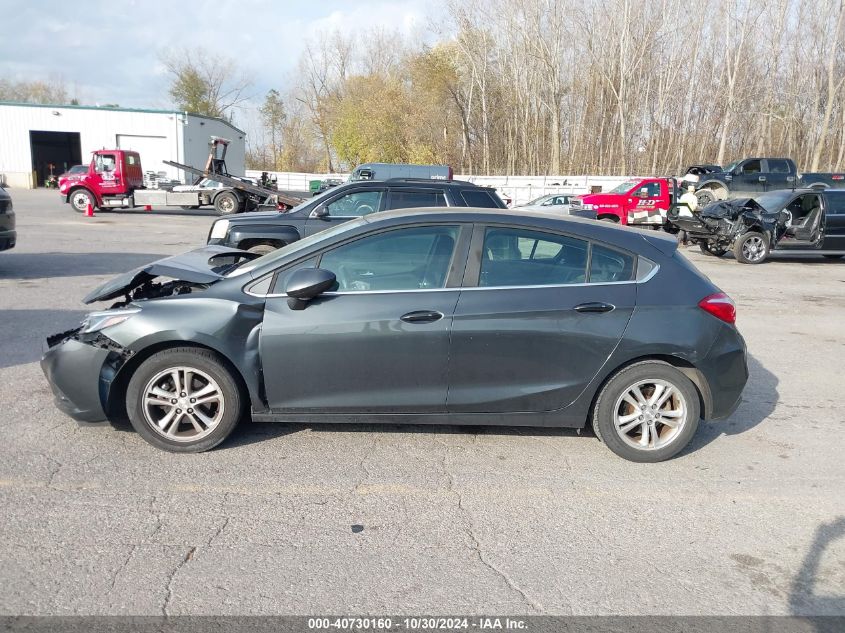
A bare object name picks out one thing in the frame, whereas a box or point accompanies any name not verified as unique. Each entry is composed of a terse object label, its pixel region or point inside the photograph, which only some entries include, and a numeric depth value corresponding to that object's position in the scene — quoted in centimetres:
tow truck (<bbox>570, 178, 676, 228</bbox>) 2152
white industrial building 4378
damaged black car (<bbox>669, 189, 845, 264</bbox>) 1450
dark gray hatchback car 405
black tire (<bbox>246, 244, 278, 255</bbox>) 941
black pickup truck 2453
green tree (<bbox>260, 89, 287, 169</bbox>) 7675
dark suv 936
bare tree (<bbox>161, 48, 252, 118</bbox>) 6662
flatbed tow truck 2488
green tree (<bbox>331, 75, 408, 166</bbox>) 5319
